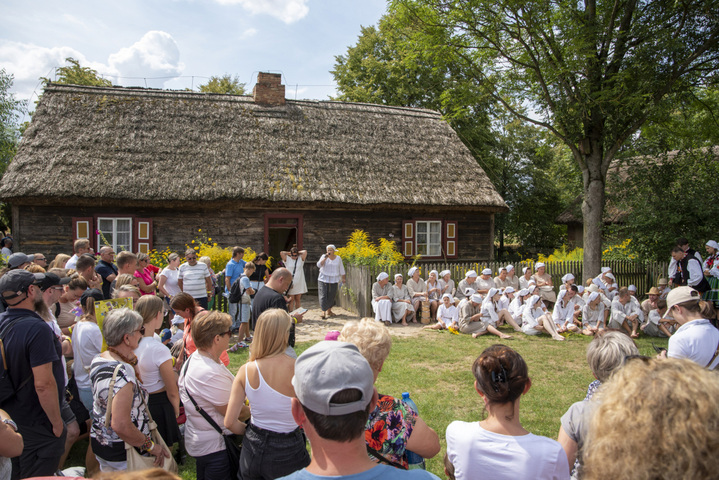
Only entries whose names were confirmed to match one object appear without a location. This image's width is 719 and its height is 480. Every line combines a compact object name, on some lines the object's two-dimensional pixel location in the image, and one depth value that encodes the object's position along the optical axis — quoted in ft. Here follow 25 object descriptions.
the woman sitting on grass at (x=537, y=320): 32.99
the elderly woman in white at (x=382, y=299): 36.14
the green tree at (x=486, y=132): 84.17
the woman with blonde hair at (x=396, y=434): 8.00
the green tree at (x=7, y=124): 82.58
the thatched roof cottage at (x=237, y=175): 45.11
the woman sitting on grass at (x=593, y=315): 33.35
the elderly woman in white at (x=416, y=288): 37.22
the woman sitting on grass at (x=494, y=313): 33.55
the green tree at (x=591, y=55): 39.32
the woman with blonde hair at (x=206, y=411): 10.77
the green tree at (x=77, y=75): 92.38
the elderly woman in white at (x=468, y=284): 36.96
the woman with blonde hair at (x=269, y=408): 9.52
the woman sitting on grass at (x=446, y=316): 34.76
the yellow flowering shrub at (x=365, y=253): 40.11
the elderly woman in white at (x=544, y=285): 39.06
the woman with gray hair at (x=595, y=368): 8.69
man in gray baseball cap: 5.25
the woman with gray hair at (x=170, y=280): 27.48
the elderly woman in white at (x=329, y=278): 38.24
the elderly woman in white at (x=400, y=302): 36.73
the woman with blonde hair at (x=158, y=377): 12.06
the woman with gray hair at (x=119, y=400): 9.62
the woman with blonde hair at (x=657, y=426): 3.85
